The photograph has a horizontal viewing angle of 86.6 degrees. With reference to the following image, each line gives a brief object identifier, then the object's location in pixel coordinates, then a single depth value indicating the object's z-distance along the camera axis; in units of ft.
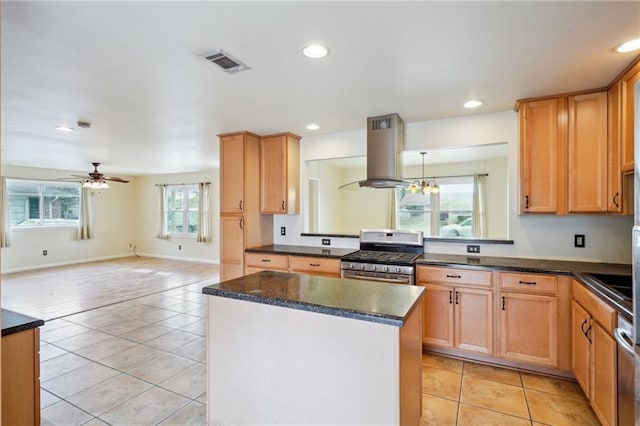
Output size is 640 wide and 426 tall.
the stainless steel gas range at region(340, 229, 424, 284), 10.28
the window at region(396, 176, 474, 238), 22.93
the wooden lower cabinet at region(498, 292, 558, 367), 8.94
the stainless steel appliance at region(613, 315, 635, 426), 5.36
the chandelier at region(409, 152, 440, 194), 18.82
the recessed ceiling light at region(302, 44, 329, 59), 6.77
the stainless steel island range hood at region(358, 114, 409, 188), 11.39
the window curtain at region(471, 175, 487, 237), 22.17
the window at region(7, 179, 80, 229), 23.59
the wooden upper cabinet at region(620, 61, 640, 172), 7.64
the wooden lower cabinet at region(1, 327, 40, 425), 5.64
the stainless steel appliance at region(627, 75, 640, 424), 4.51
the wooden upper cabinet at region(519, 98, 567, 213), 9.53
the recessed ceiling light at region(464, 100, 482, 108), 10.02
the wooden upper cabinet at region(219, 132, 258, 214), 13.46
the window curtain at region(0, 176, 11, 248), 22.35
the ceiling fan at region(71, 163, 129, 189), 19.93
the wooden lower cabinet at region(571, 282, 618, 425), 6.26
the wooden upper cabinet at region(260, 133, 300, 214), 13.83
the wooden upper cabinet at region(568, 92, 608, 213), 8.91
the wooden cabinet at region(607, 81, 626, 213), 8.35
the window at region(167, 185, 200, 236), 28.81
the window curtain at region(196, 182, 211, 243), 27.40
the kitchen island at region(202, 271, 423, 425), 5.17
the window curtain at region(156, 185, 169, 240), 29.55
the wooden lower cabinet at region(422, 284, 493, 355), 9.65
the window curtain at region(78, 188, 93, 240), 27.09
